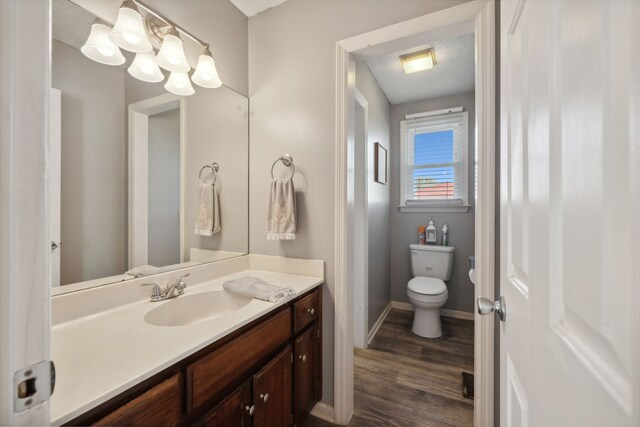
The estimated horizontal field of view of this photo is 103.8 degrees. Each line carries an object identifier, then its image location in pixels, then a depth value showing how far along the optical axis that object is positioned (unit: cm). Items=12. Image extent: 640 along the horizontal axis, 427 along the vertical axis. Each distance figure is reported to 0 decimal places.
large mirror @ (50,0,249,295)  94
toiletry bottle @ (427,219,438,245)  283
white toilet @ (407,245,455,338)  228
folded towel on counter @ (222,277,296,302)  111
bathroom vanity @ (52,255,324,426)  58
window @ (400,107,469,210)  278
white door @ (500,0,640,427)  23
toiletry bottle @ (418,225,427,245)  286
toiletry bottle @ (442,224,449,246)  279
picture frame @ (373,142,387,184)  251
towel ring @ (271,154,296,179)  159
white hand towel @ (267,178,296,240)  151
